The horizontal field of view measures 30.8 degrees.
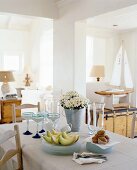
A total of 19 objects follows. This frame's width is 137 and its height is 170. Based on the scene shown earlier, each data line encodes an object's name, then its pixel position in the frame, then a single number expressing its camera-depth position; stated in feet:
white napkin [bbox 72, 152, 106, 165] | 5.52
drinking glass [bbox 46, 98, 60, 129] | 7.95
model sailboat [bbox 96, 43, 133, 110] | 18.82
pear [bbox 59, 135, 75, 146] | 6.16
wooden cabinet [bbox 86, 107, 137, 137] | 15.14
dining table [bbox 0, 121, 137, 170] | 5.41
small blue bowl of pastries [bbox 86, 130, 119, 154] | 6.19
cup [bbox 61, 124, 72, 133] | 7.43
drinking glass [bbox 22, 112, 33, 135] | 7.95
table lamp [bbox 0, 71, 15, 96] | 18.11
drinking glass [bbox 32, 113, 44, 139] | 7.65
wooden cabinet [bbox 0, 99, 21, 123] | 18.03
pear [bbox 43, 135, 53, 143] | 6.29
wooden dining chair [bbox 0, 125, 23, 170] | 5.91
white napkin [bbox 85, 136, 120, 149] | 6.20
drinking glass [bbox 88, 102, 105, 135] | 7.74
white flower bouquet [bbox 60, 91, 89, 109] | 7.77
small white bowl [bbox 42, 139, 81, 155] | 6.04
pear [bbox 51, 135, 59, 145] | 6.22
